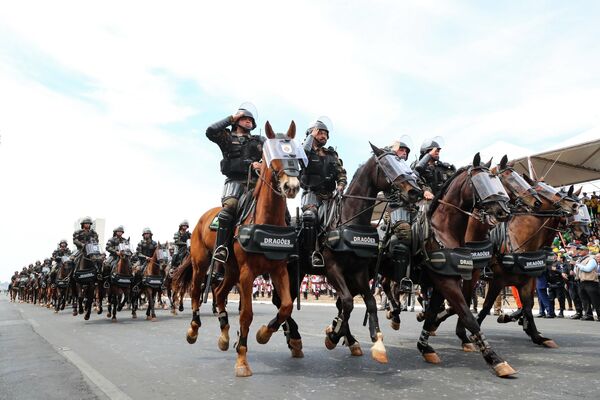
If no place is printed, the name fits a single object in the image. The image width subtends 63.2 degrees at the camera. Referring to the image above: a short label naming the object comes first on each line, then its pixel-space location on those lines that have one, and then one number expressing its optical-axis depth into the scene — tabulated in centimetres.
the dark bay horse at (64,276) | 2058
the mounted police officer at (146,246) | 1947
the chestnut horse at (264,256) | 609
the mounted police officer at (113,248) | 1762
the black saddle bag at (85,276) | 1562
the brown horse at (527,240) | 866
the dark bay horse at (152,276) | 1709
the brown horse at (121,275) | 1664
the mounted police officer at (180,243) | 1892
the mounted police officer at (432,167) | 872
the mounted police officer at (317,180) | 782
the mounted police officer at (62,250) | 2539
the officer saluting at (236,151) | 732
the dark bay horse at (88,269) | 1567
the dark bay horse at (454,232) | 675
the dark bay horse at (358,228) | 673
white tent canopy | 1949
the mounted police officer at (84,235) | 1677
